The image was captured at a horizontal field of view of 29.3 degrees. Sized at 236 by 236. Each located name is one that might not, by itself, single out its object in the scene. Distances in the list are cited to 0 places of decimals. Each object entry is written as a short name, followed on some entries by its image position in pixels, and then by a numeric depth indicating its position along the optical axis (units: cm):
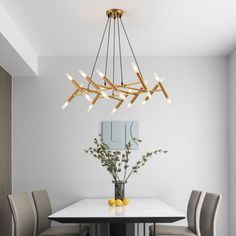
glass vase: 461
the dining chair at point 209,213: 404
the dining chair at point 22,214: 412
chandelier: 414
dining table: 354
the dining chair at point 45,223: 457
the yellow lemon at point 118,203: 435
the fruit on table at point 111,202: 441
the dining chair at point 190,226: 448
